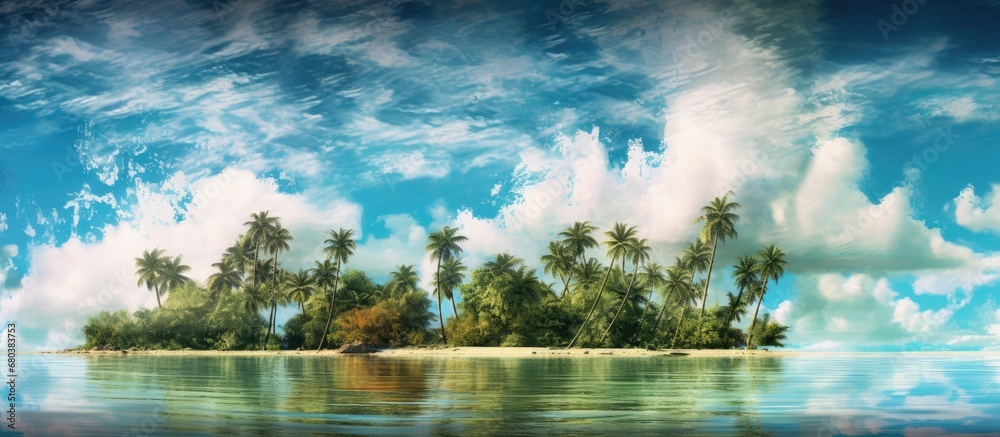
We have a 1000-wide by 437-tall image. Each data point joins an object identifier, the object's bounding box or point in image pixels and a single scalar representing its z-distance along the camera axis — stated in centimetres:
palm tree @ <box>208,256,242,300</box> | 9638
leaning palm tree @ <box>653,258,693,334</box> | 8481
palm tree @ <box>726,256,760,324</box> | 8381
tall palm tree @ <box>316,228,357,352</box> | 9131
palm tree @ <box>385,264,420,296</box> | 9931
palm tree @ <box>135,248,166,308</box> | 9875
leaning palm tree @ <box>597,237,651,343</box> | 7994
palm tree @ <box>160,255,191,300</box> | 9900
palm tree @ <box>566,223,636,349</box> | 7944
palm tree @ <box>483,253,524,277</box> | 9086
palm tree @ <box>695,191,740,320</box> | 8050
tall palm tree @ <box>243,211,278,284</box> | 9825
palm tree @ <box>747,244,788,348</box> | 8225
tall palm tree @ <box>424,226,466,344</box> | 9181
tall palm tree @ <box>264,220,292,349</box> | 9888
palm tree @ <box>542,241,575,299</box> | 9094
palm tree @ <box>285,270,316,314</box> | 9269
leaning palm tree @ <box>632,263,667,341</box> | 9219
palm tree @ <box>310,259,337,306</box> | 9685
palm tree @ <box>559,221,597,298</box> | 9031
